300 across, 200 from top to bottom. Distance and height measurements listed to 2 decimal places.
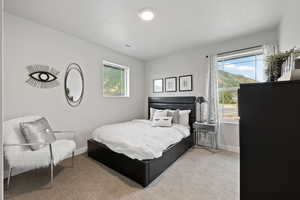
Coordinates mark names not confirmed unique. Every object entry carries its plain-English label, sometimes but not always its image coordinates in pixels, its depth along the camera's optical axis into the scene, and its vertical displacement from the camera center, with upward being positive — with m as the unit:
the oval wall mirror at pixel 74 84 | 2.93 +0.35
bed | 1.95 -1.03
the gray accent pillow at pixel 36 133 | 2.03 -0.51
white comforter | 2.05 -0.69
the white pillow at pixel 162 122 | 3.31 -0.54
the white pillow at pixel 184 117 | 3.57 -0.46
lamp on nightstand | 3.44 +0.00
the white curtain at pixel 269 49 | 2.68 +1.02
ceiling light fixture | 2.13 +1.42
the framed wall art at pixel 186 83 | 3.87 +0.50
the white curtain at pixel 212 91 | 3.33 +0.22
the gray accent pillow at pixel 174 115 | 3.66 -0.41
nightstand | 3.20 -0.90
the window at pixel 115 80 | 3.85 +0.62
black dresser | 0.73 -0.24
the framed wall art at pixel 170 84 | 4.19 +0.51
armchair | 1.78 -0.75
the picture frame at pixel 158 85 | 4.50 +0.50
